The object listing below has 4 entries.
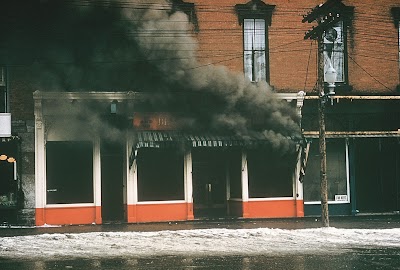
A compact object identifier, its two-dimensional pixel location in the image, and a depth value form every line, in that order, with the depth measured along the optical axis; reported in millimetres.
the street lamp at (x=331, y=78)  17078
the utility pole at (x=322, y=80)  16844
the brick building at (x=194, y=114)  19547
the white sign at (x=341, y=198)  21766
